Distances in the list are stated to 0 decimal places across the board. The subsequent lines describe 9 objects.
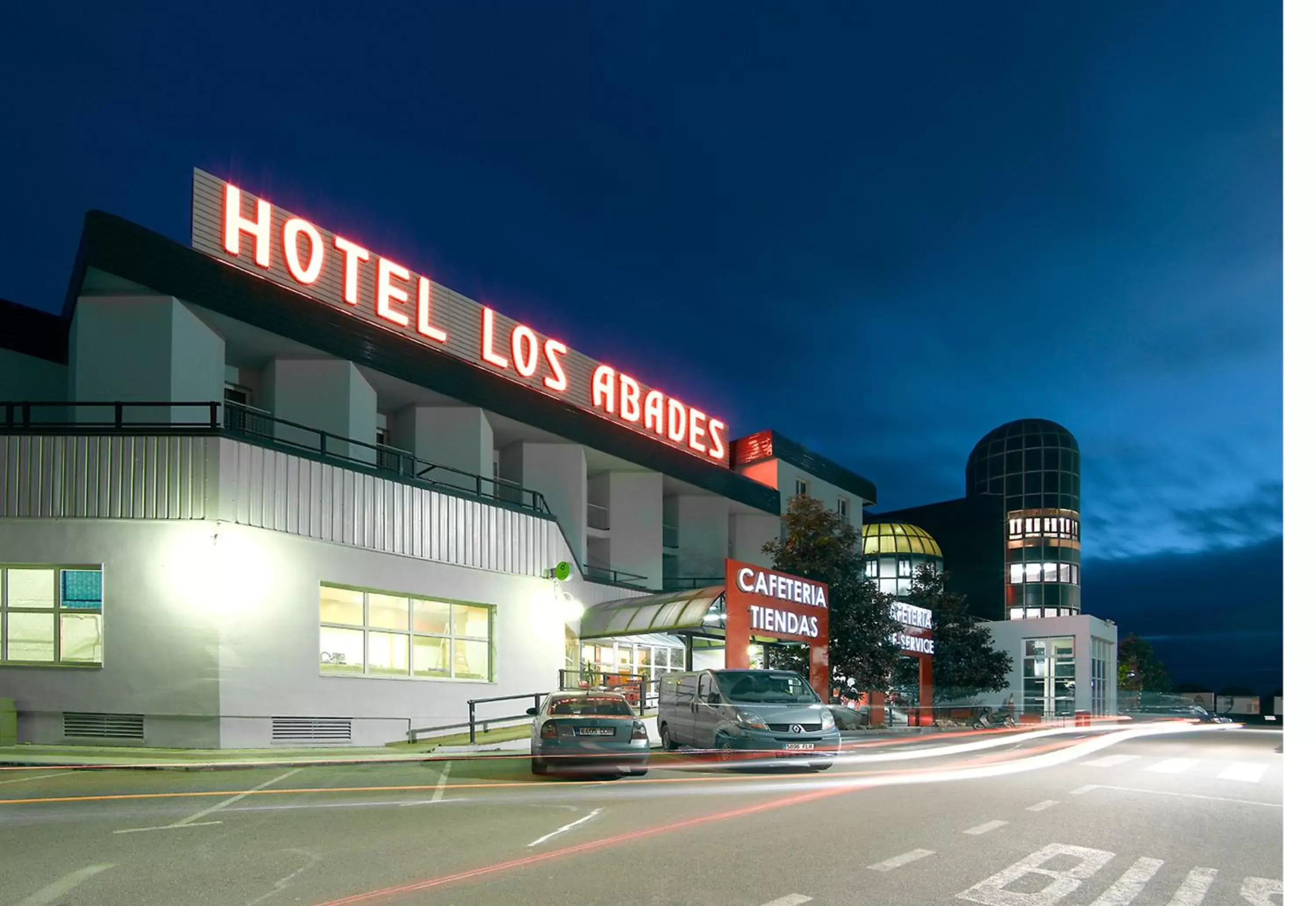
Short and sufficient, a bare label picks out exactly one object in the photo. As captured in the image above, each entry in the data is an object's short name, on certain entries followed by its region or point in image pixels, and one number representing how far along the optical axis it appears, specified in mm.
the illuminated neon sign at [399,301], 26922
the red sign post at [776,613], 27828
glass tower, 78125
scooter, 45419
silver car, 16469
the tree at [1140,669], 84625
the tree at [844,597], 37969
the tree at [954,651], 49312
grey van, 18516
